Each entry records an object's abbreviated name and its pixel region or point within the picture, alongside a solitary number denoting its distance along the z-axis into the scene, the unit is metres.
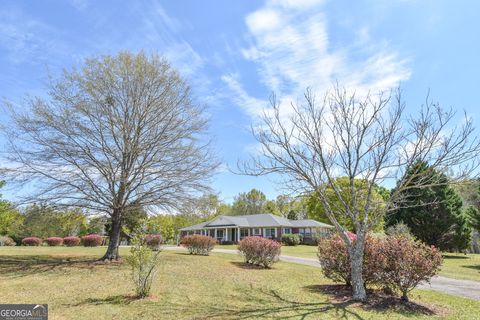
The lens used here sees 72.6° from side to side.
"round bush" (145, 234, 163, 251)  21.86
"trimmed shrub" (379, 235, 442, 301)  8.73
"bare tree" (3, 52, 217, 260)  15.67
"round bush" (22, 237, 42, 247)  35.85
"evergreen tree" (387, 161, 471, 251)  28.23
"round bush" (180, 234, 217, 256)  23.17
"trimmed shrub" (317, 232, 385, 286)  9.63
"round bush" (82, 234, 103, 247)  34.81
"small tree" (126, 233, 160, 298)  9.02
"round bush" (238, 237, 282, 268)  16.97
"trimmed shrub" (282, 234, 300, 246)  42.12
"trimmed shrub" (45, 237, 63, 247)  35.38
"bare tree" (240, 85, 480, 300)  9.05
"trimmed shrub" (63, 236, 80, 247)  35.28
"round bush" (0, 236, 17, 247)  38.09
